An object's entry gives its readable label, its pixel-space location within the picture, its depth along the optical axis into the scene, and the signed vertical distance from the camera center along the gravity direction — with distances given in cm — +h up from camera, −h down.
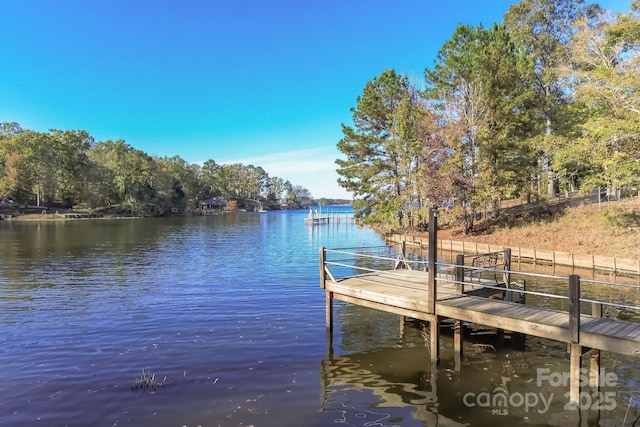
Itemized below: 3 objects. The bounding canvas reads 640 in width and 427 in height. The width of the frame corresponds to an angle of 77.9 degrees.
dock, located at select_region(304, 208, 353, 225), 7516 -116
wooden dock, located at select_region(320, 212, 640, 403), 727 -216
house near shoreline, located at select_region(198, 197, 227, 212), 13975 +383
